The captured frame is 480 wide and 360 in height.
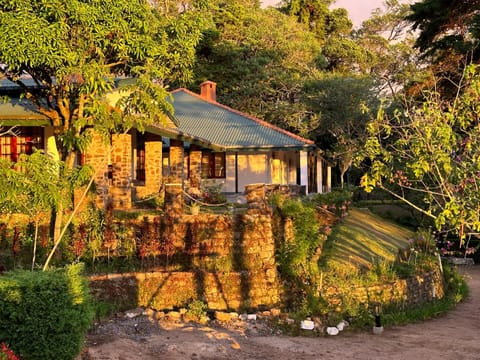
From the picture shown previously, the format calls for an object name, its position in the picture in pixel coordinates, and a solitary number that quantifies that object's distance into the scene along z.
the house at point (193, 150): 16.69
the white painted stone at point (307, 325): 12.08
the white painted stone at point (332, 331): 12.12
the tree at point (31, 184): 8.87
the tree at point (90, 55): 11.12
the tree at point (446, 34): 19.61
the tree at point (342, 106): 35.50
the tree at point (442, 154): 7.49
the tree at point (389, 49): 44.09
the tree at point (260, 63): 35.81
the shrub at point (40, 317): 6.73
